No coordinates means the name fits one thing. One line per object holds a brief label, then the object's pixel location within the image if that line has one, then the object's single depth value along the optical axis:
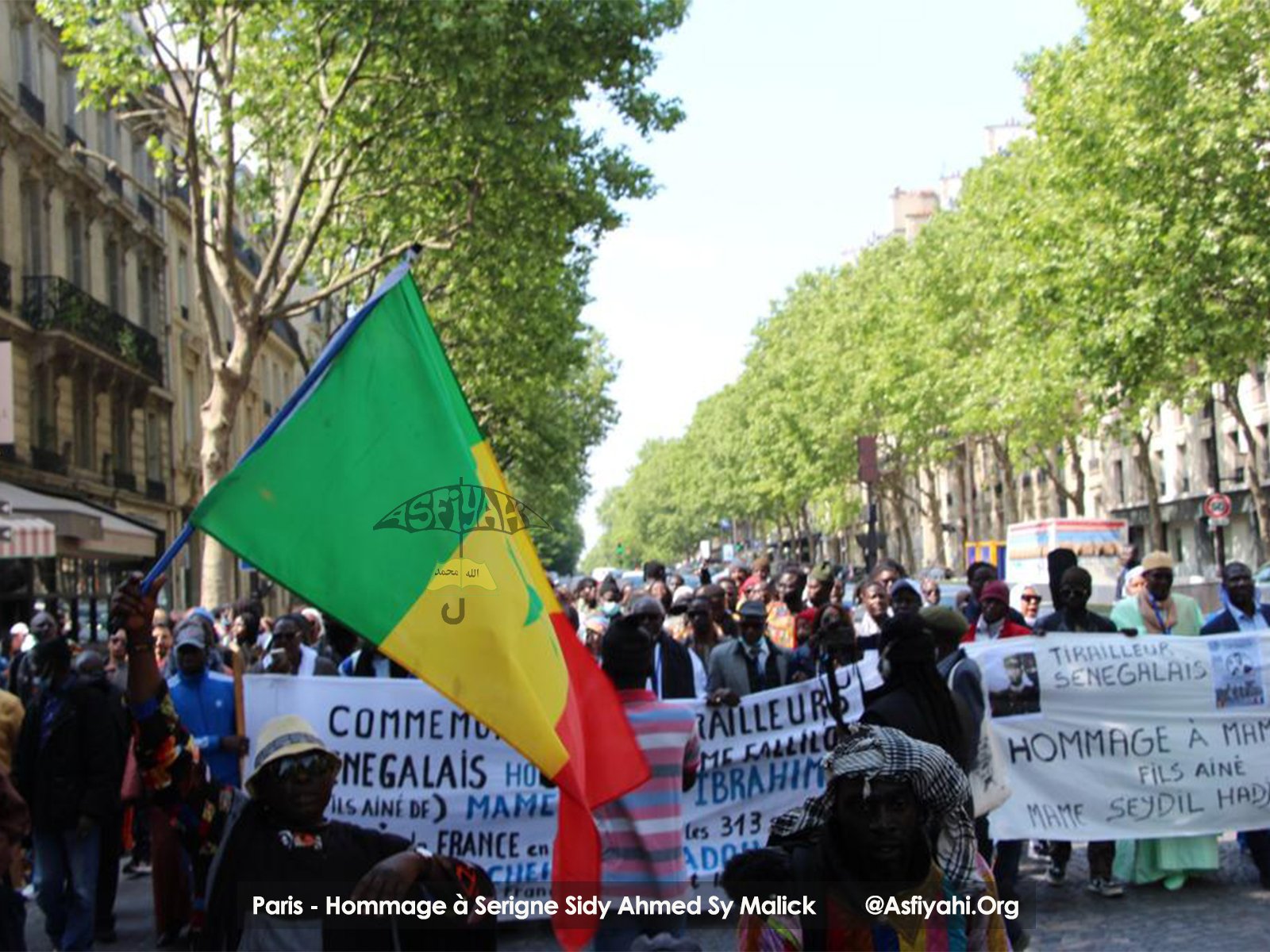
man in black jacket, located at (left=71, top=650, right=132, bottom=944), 9.21
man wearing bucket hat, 4.00
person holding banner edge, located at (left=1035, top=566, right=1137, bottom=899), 9.66
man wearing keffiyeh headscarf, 3.52
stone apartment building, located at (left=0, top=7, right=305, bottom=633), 29.50
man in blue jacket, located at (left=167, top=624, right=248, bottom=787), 9.06
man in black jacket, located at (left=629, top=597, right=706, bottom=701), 9.85
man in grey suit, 9.88
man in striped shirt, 5.89
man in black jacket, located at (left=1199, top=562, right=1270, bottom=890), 10.41
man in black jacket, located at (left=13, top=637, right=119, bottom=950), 8.95
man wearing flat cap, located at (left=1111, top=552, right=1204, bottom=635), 10.38
